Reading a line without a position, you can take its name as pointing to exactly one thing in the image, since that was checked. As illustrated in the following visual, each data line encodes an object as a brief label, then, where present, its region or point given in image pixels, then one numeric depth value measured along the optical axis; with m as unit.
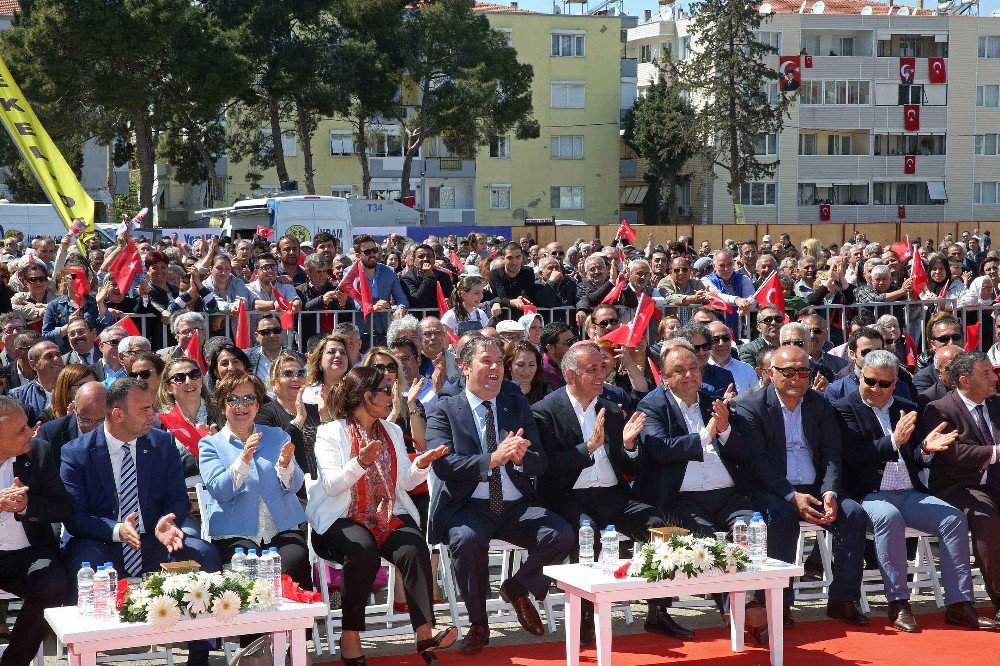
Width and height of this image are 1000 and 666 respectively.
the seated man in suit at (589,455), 8.08
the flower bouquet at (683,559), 6.95
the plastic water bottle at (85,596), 6.29
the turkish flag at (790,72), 60.09
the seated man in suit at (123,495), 7.09
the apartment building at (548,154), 63.44
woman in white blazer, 7.25
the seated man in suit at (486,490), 7.60
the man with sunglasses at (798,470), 8.19
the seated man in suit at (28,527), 6.71
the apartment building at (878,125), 62.62
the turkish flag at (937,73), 63.62
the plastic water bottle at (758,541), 7.43
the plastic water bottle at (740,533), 7.65
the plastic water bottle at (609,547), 7.29
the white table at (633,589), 6.89
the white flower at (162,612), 6.05
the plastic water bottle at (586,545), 7.33
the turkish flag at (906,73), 63.38
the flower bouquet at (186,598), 6.08
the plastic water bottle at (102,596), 6.23
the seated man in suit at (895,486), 8.12
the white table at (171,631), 6.01
